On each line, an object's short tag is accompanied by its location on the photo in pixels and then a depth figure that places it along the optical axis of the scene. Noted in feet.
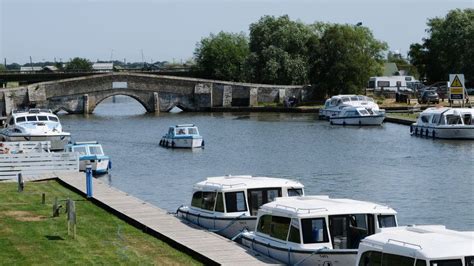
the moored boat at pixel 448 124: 263.29
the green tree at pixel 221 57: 484.33
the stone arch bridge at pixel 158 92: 413.80
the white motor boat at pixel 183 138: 257.14
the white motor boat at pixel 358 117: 321.73
